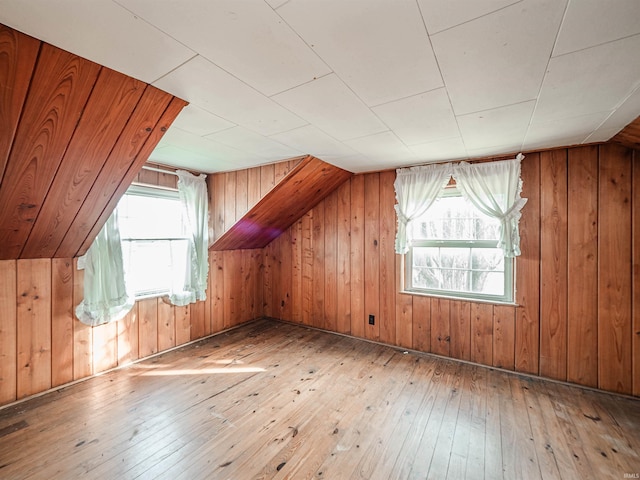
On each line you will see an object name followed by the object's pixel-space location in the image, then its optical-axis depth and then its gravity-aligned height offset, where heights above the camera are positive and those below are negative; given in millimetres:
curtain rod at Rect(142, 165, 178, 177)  2841 +764
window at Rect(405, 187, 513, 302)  2752 -160
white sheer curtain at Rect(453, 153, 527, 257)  2543 +451
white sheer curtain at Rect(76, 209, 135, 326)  2416 -370
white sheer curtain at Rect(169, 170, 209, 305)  3129 +13
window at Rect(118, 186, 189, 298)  2761 +23
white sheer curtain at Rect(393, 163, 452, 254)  2895 +542
